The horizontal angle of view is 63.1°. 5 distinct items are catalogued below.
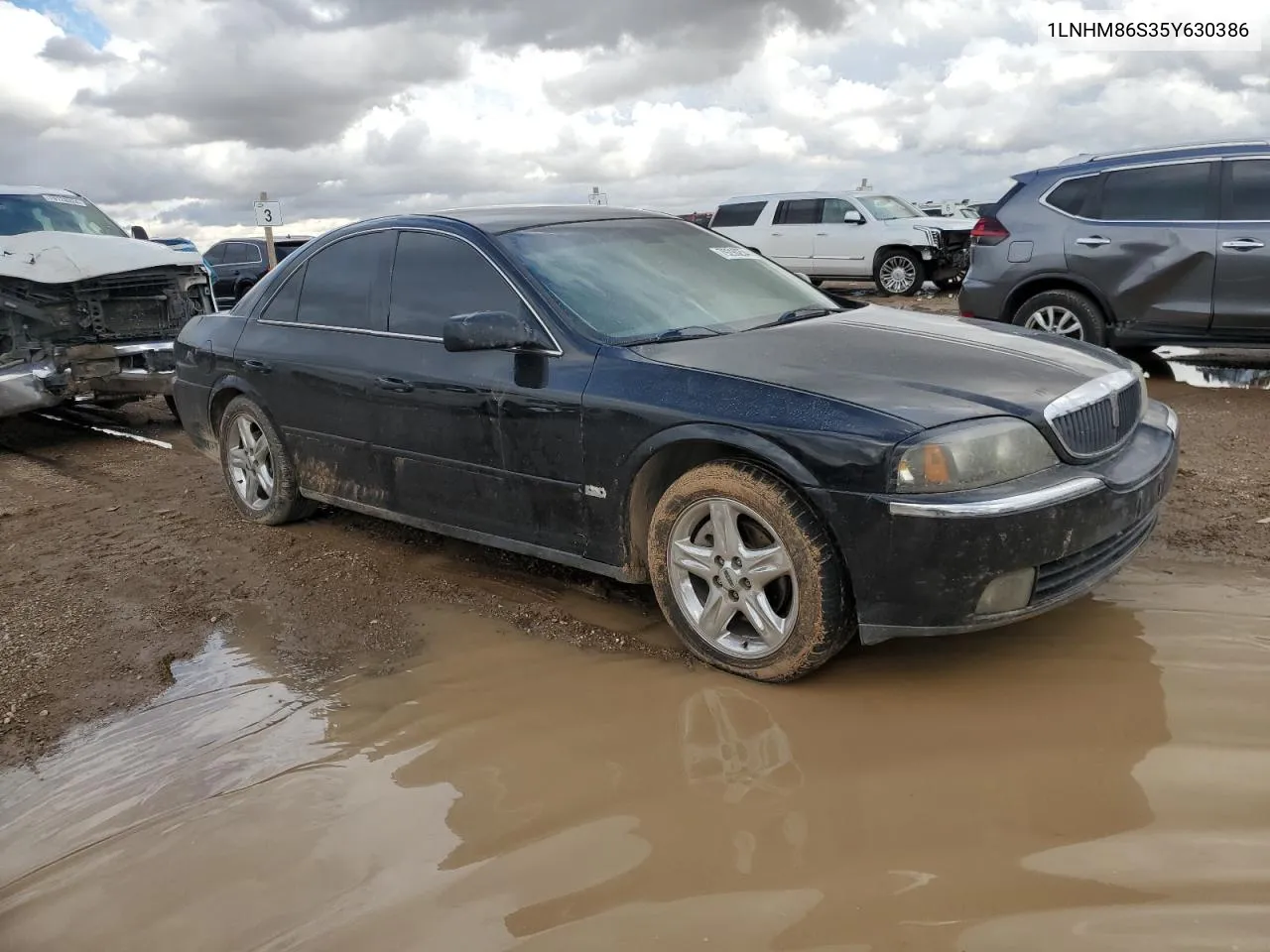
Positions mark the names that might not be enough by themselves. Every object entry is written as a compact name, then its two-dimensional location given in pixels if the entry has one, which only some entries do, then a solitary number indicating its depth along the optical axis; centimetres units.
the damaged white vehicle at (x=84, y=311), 819
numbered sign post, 1529
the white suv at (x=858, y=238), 1645
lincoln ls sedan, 307
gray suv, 734
